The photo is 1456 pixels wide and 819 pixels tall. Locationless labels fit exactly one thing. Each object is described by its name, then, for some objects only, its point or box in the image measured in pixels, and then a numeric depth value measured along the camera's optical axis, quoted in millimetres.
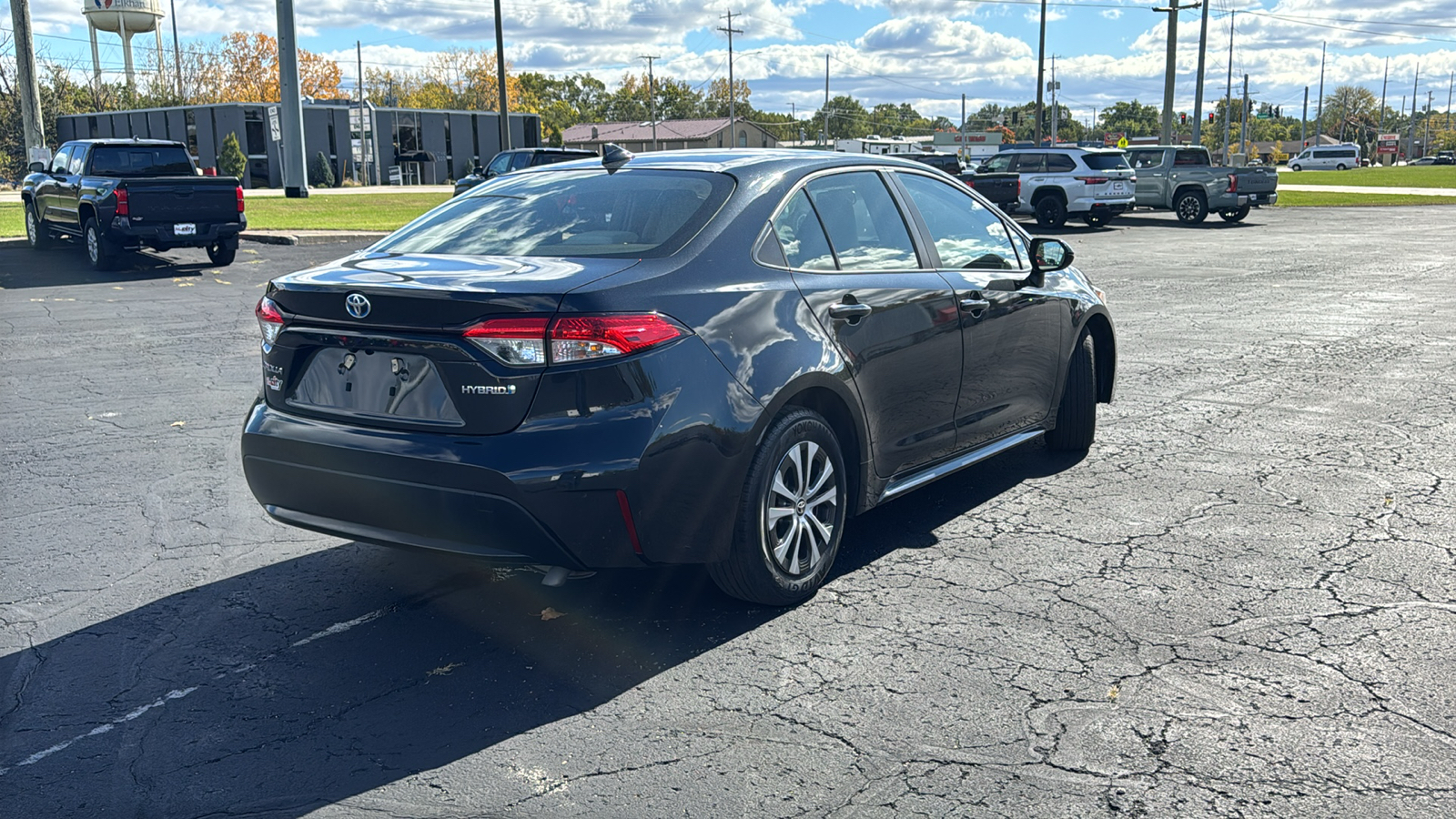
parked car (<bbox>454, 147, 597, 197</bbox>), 26109
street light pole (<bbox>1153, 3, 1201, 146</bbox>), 39969
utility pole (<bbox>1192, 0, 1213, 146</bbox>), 41684
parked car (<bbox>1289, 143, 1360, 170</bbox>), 83812
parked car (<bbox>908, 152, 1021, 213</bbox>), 27766
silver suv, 27547
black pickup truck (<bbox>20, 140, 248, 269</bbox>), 16156
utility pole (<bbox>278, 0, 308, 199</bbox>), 30156
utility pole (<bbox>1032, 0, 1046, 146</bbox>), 53344
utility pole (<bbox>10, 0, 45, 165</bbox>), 24703
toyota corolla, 3834
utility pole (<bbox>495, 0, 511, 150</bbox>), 39312
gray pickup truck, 28688
